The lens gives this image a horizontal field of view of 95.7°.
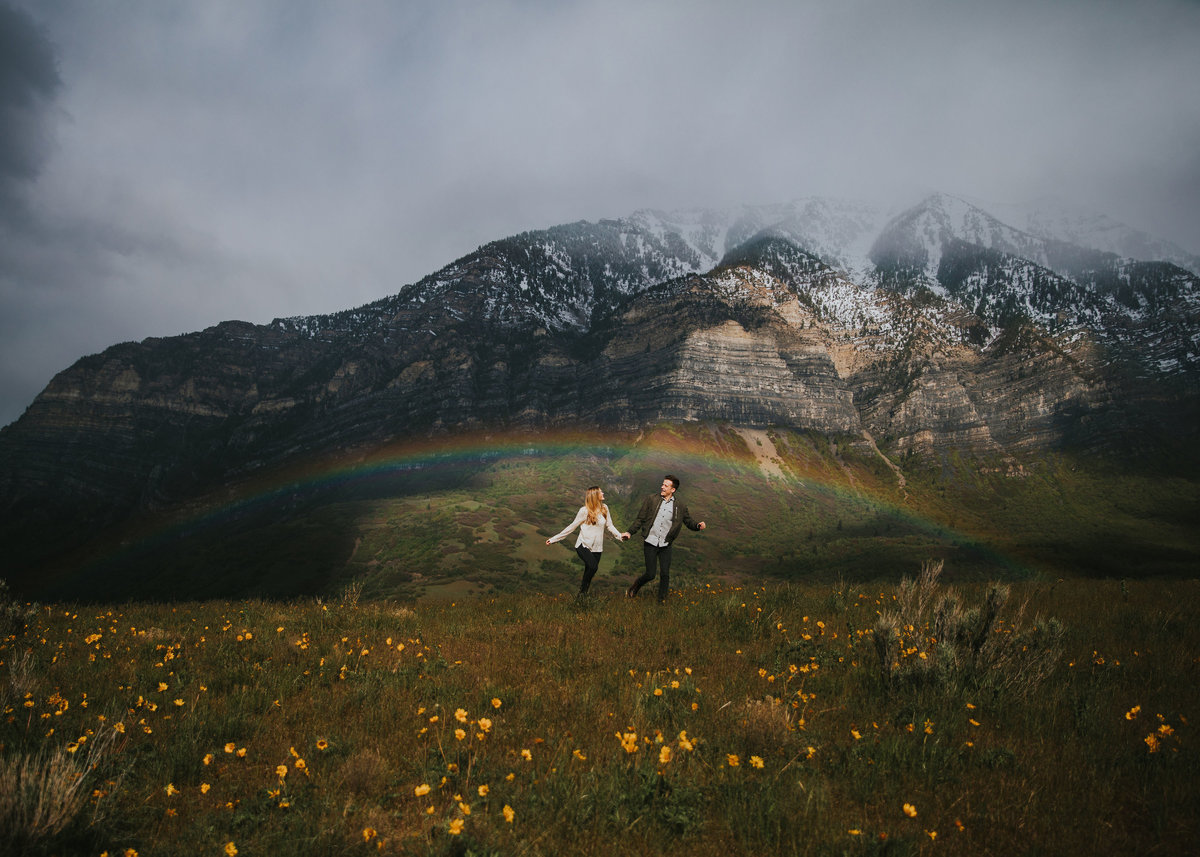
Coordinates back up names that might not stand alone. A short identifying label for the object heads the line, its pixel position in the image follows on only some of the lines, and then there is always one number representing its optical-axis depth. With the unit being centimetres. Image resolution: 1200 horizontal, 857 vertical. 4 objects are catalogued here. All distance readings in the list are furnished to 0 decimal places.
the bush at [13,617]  849
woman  1172
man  1125
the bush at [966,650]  585
